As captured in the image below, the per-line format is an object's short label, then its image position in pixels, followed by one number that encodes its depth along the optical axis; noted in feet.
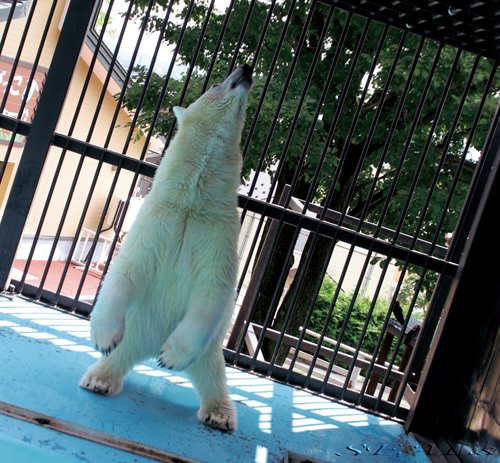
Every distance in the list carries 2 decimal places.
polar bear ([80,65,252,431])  10.10
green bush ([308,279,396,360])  68.49
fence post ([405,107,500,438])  14.62
